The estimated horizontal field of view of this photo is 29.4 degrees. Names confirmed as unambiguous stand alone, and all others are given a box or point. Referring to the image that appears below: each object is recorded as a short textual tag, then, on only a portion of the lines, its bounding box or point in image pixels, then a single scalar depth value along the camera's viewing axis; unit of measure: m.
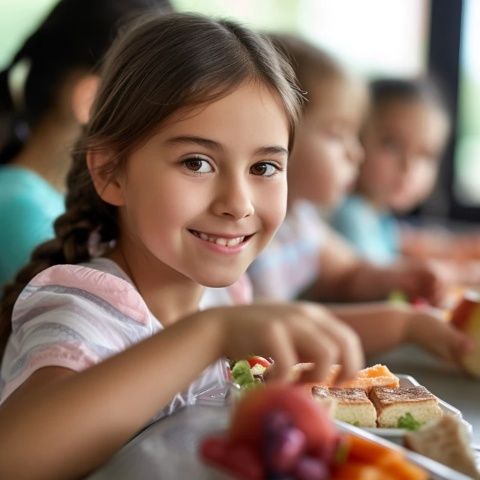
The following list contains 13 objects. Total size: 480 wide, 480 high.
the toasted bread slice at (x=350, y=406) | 0.62
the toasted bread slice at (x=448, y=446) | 0.54
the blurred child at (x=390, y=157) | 1.93
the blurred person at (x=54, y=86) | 1.20
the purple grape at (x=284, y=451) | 0.43
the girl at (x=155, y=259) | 0.54
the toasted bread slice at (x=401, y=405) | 0.62
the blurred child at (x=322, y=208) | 1.41
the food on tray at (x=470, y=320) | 0.96
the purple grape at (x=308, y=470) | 0.43
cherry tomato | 0.59
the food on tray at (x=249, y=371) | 0.60
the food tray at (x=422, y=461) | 0.48
